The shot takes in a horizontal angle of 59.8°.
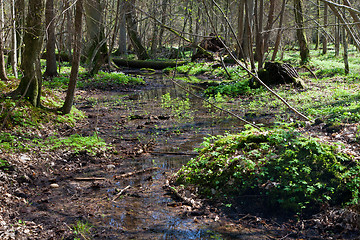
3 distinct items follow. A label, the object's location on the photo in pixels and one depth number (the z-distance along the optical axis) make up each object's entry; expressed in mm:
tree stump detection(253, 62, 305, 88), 14680
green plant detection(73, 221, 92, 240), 4128
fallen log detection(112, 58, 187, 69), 27391
